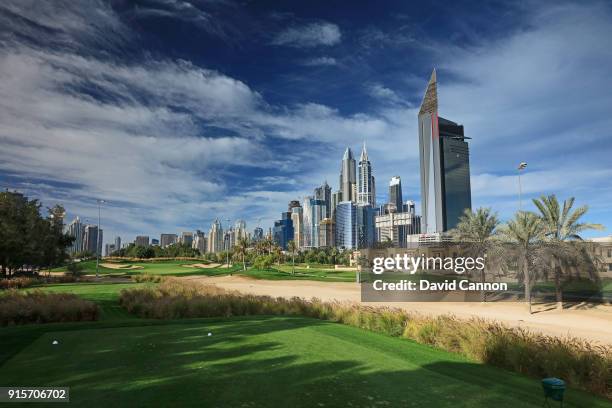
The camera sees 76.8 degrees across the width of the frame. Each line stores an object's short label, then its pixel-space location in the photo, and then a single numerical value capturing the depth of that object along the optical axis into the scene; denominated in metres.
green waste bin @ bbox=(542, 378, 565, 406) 7.12
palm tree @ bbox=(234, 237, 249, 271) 89.69
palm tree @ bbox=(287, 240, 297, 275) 92.36
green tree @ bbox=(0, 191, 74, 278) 39.45
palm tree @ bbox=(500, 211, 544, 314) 34.47
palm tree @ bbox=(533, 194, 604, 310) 33.34
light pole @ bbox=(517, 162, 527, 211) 44.01
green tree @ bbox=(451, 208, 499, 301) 41.72
